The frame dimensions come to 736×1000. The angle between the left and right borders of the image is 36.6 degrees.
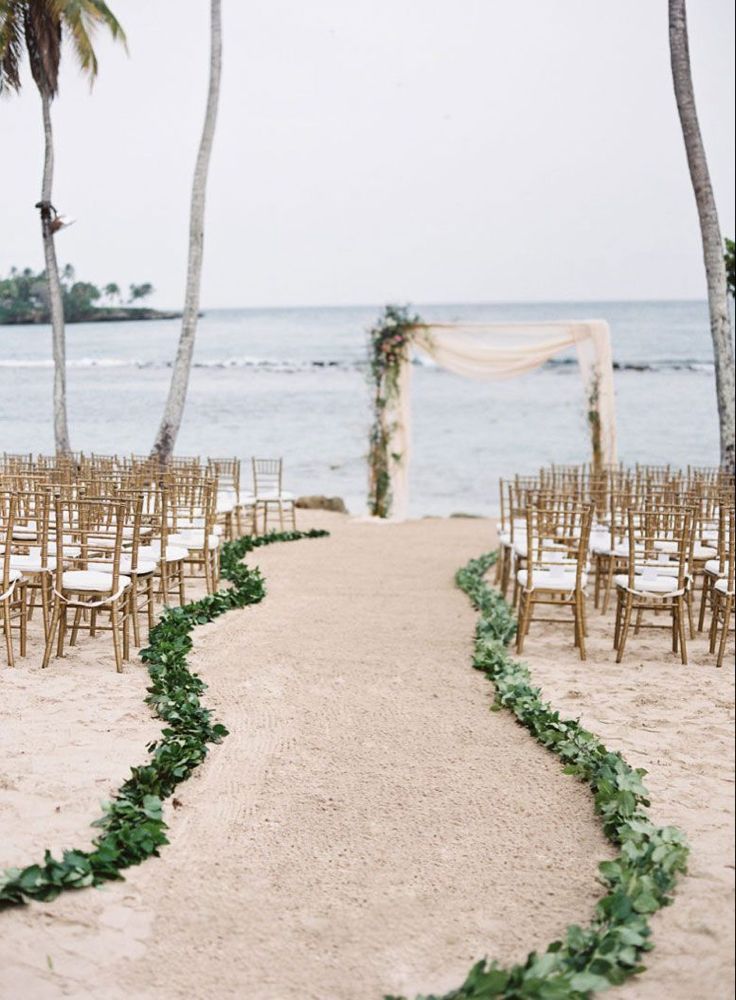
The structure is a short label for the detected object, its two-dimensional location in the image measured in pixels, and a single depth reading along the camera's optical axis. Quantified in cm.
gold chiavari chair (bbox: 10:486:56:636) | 549
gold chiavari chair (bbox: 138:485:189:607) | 672
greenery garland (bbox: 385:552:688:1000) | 248
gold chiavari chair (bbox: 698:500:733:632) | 622
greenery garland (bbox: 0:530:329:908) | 309
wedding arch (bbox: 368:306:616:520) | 1169
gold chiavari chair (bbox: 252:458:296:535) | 1147
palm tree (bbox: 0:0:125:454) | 1184
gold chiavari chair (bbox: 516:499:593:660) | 615
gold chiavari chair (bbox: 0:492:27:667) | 533
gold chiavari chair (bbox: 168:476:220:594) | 759
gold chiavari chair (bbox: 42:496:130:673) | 537
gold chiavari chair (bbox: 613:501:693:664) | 603
